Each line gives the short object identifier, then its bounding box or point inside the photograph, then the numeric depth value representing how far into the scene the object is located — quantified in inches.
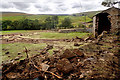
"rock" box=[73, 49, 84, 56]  188.2
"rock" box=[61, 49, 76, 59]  175.2
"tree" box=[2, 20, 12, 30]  1511.6
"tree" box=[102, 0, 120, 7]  1163.6
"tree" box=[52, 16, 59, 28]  2085.1
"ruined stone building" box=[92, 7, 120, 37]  410.1
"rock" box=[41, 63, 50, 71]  147.7
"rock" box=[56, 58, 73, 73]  133.7
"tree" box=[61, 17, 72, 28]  1710.4
